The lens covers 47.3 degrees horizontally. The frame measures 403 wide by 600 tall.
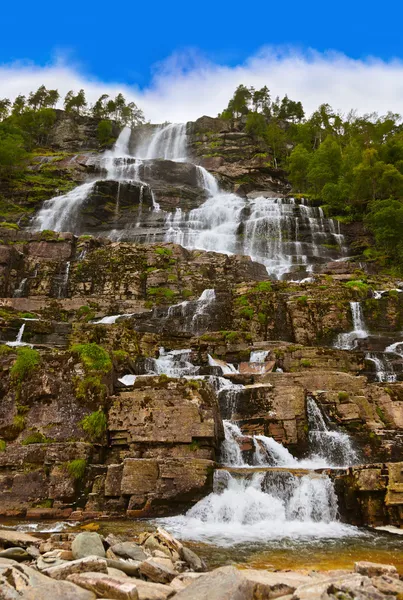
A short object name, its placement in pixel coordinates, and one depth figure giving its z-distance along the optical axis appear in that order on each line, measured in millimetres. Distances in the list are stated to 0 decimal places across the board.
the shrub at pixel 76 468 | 10969
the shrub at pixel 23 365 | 13180
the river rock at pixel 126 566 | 5539
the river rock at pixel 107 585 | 4414
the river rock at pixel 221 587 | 4359
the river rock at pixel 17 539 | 6656
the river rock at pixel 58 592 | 4234
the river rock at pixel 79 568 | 5145
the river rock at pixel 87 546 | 6082
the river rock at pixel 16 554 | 6008
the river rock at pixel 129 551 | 6402
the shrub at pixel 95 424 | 12330
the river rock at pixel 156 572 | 5441
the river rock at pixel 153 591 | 4559
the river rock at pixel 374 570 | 5324
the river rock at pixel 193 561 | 6461
